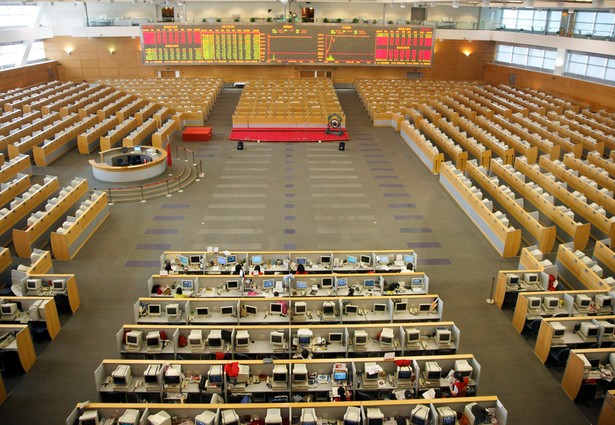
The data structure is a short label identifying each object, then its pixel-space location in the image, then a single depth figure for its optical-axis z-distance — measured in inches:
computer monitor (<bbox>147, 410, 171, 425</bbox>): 330.3
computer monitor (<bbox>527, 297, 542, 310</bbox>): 478.6
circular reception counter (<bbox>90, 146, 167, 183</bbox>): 813.2
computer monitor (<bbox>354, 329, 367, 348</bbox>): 426.3
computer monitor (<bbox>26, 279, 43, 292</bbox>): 494.3
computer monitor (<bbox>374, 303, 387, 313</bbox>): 478.3
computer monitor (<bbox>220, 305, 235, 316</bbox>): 469.1
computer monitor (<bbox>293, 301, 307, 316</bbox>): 467.8
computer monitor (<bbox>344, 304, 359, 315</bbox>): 473.7
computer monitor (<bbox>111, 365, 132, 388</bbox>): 377.4
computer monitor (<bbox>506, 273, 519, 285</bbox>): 517.3
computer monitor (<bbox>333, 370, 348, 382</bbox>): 381.7
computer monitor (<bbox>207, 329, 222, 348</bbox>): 421.7
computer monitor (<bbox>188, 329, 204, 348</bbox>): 420.8
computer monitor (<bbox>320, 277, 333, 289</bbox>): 517.7
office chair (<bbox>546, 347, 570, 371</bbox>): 434.3
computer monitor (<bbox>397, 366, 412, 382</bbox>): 386.3
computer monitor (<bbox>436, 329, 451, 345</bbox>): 431.2
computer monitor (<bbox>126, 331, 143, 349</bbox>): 418.6
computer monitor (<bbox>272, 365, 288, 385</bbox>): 381.4
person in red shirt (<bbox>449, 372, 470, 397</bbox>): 375.2
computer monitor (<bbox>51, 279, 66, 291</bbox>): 495.5
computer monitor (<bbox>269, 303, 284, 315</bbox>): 467.8
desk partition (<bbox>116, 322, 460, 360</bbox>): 423.8
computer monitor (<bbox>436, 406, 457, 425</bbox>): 338.3
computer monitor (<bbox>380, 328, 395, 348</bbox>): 427.2
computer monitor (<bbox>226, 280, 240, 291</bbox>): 509.0
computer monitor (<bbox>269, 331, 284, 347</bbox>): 424.9
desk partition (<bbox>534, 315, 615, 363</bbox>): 436.5
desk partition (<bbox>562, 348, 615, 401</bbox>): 392.2
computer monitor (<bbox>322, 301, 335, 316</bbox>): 467.5
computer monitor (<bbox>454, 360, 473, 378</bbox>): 386.1
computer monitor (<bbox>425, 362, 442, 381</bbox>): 386.9
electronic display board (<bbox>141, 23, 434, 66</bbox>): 1396.4
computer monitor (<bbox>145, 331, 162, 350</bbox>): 421.7
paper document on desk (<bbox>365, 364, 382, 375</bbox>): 382.6
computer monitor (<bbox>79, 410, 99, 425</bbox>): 330.0
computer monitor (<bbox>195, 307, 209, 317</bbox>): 468.4
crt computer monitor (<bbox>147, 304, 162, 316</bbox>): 467.5
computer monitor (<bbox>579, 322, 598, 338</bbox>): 436.1
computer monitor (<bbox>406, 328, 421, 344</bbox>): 428.5
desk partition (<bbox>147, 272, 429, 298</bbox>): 507.2
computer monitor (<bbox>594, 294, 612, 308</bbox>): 476.4
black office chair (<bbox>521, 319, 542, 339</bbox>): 474.3
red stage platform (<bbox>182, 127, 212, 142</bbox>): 1057.5
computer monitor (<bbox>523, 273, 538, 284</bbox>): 523.3
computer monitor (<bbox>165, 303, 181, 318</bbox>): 461.4
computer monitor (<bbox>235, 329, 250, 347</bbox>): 423.5
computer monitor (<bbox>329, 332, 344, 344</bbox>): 432.1
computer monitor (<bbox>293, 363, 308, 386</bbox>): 381.7
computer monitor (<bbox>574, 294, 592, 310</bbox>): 475.8
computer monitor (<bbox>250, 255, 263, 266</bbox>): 551.8
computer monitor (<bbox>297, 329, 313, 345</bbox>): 427.5
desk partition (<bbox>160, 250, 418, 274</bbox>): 550.6
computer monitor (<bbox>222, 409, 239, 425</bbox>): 332.8
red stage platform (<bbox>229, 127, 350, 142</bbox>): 1072.2
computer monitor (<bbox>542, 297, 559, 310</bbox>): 478.6
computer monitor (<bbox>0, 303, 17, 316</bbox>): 458.9
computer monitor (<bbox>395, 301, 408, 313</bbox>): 482.0
